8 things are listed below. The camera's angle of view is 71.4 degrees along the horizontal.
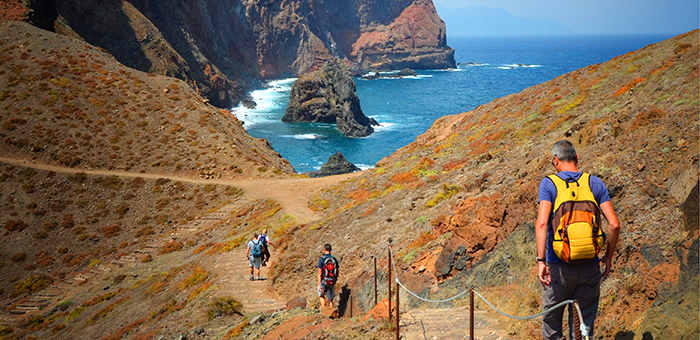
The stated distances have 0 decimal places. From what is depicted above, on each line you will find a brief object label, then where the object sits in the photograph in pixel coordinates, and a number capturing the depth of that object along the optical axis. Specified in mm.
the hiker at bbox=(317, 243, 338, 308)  14453
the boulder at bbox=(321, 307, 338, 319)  13368
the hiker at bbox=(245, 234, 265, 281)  21281
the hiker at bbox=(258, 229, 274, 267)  21931
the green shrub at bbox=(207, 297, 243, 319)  18656
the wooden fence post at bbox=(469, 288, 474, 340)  7344
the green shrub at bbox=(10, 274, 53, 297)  31859
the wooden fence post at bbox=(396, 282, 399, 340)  8829
